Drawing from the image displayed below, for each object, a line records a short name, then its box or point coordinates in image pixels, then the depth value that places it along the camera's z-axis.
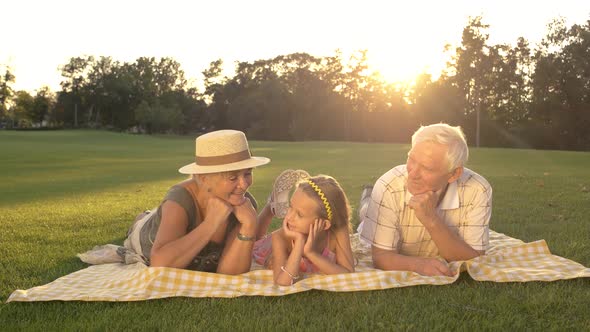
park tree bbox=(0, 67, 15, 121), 73.62
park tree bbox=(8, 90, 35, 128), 78.31
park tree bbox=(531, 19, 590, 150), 47.09
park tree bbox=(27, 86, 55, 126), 81.44
